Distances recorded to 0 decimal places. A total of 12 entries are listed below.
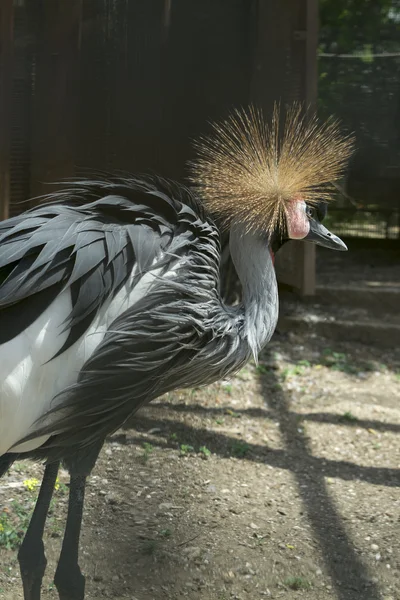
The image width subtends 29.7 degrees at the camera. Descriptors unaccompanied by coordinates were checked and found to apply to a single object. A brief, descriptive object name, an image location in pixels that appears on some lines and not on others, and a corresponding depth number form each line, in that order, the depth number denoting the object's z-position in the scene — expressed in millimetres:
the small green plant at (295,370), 3229
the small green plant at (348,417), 2860
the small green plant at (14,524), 1906
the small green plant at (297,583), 1852
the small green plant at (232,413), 2840
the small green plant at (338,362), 3359
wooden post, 3045
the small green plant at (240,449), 2549
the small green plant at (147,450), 2430
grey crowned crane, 1462
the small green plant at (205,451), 2504
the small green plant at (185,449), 2496
